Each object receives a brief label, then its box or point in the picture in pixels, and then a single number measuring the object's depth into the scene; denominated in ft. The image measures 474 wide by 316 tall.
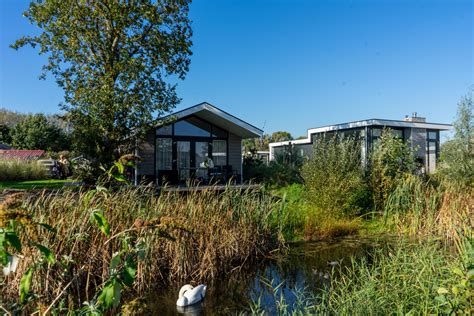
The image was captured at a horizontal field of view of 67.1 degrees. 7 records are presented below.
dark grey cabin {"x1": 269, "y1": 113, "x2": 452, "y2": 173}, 60.39
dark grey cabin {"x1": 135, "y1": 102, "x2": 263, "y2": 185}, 47.42
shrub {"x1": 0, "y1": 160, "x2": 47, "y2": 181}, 56.13
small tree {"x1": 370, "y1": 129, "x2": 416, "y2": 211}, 31.94
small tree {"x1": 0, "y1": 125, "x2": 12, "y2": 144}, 99.91
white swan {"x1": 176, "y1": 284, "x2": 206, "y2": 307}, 13.70
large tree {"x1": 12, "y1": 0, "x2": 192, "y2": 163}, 32.14
